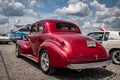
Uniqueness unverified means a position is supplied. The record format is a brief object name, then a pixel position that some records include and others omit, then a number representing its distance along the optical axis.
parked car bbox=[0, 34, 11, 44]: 11.29
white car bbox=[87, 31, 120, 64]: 4.71
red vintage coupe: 3.06
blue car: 11.16
